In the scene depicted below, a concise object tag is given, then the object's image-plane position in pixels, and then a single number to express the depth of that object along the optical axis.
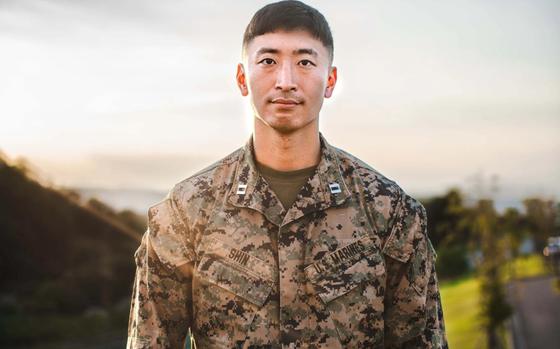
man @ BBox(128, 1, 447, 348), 3.22
